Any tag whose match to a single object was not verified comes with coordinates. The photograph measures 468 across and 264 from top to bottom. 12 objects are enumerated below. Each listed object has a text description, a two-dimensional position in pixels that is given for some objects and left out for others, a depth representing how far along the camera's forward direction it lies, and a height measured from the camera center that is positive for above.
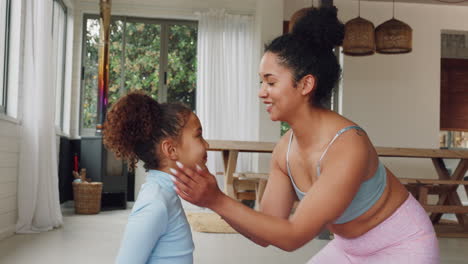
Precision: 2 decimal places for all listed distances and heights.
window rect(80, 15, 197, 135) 6.96 +1.04
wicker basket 5.73 -0.70
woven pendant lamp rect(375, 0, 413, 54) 4.22 +0.86
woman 1.23 -0.05
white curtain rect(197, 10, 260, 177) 6.88 +0.75
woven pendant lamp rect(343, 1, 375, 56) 4.13 +0.84
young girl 1.31 -0.03
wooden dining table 4.47 -0.36
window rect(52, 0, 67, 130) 6.26 +1.04
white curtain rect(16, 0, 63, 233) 4.18 +0.00
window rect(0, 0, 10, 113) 4.23 +0.71
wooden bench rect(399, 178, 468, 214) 4.52 -0.48
